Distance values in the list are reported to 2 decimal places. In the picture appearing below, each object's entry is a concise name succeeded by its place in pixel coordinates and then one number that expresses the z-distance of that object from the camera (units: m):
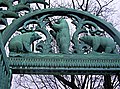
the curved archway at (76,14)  3.08
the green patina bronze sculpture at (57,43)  2.82
